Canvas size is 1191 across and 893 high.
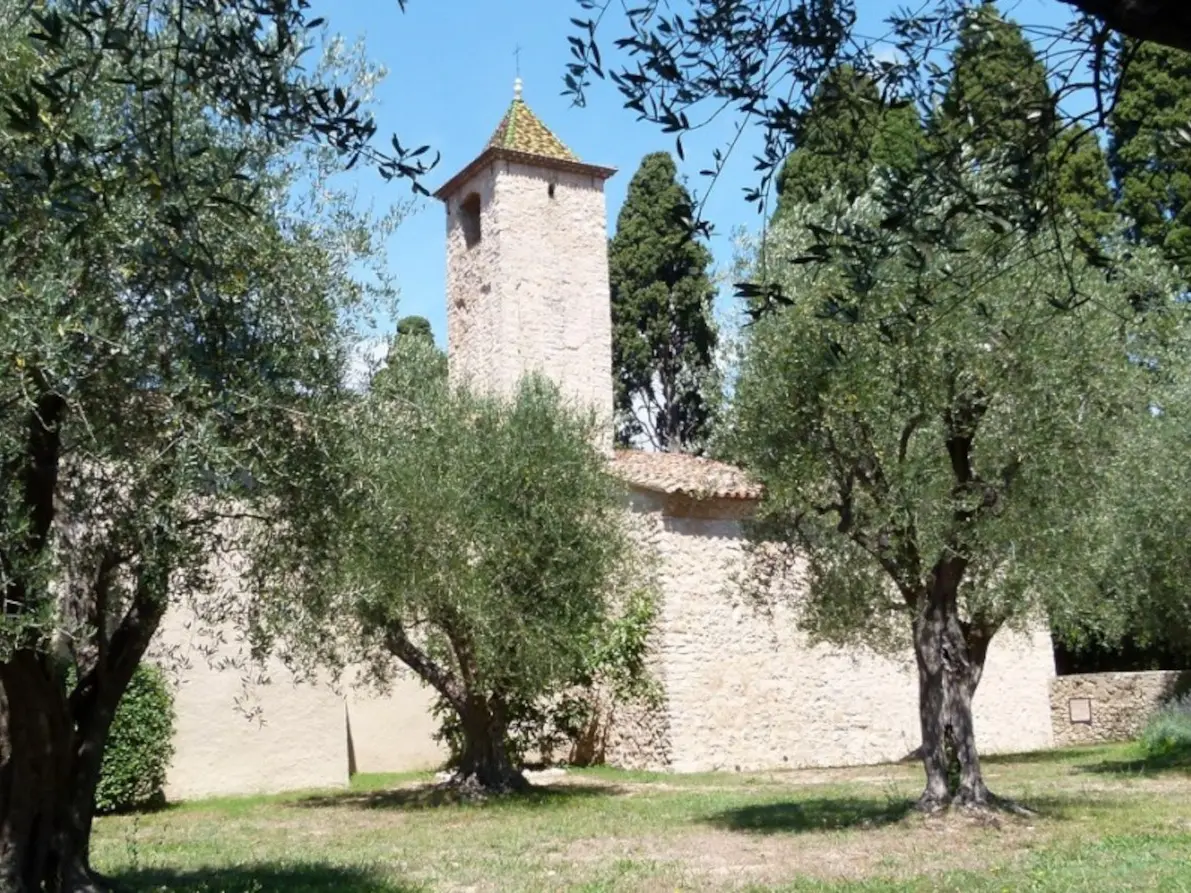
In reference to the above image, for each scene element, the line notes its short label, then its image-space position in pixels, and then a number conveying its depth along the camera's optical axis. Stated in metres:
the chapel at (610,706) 18.30
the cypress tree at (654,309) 33.78
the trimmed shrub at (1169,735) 20.05
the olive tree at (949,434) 11.52
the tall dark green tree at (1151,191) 21.06
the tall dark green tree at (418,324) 34.91
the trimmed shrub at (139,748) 16.39
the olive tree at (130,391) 6.82
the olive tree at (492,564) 15.80
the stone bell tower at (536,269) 24.58
